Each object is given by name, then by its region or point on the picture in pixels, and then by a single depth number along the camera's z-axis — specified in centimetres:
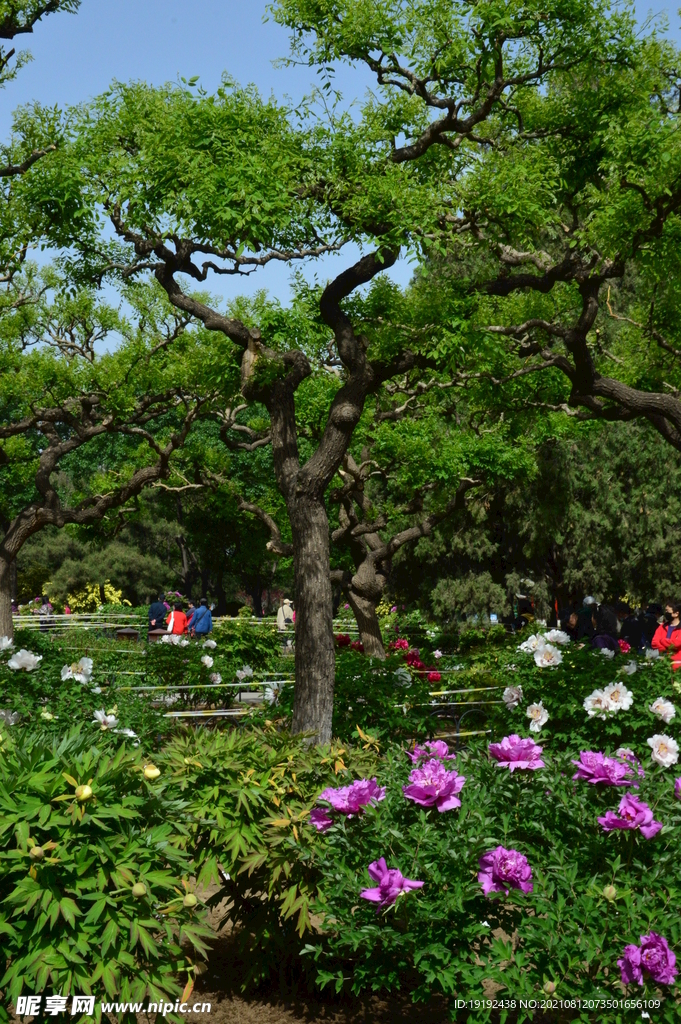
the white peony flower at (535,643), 820
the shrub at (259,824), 513
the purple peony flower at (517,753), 481
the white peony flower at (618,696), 607
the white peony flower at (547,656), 810
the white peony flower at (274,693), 1023
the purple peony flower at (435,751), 509
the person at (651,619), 1718
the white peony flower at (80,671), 841
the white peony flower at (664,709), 636
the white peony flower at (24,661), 798
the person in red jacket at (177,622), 1894
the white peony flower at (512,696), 736
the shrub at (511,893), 402
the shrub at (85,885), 345
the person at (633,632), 1612
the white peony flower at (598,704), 606
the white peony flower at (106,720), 646
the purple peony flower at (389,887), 423
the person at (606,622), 1427
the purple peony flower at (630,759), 481
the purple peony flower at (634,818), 421
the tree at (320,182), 923
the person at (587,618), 1603
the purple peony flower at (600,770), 457
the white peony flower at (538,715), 640
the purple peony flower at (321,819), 481
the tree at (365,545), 1816
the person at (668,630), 1296
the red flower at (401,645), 1872
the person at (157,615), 2405
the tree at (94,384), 1859
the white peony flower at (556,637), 834
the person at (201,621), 1914
